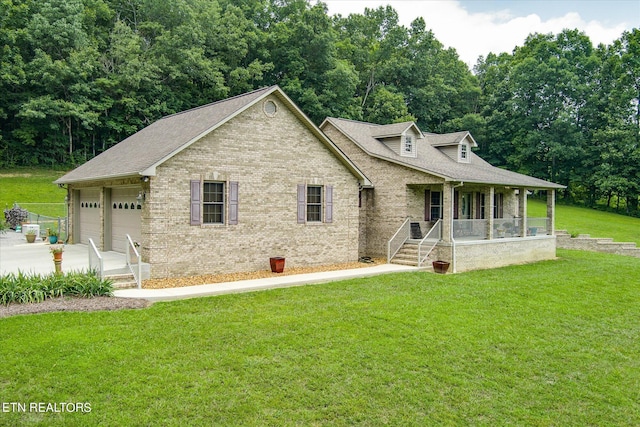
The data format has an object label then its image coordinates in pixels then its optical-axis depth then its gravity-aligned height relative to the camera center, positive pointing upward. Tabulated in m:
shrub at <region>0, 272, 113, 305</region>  9.36 -1.73
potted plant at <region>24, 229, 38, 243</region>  19.45 -1.20
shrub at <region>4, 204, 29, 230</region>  25.31 -0.45
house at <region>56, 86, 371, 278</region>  12.66 +0.55
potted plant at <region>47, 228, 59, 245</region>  19.45 -1.21
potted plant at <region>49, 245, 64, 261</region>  10.83 -1.13
